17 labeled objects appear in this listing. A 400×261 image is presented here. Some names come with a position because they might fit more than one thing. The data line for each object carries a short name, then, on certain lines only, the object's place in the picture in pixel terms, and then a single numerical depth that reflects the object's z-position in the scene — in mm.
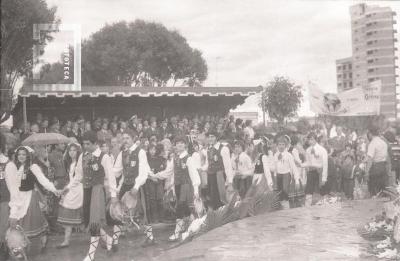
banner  14391
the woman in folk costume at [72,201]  7043
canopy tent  14180
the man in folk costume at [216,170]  9109
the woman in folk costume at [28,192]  6605
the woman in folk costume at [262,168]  8720
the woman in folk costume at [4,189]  6305
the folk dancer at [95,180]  6469
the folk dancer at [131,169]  6820
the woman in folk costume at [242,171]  9711
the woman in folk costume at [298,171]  9182
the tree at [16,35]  13562
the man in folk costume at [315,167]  9656
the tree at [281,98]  20375
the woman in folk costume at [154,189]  8766
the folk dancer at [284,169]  9250
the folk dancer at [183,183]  7281
